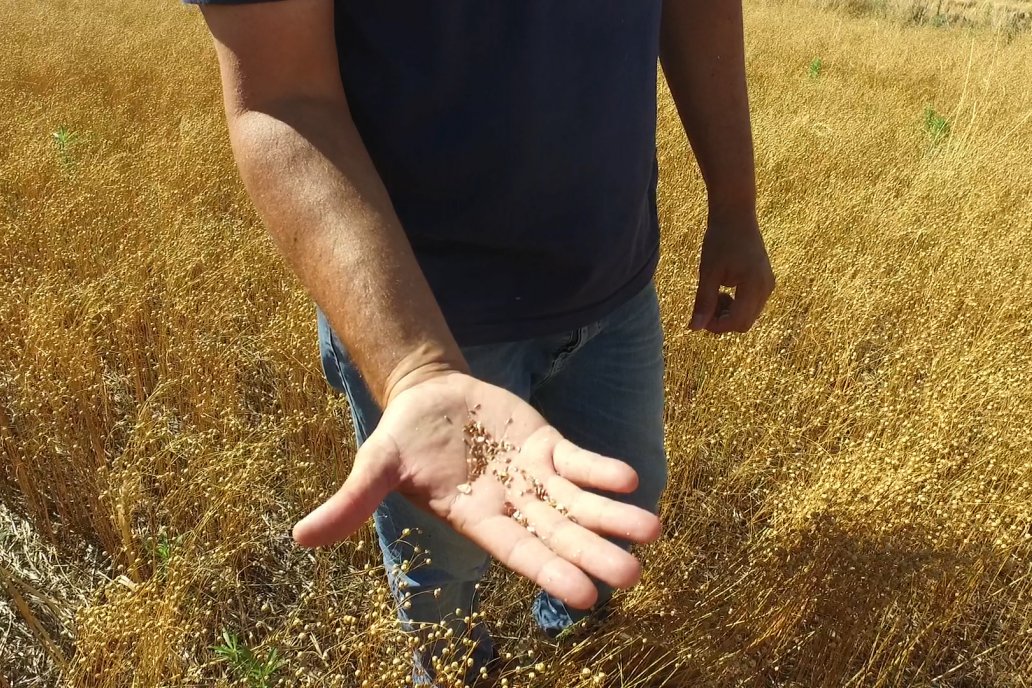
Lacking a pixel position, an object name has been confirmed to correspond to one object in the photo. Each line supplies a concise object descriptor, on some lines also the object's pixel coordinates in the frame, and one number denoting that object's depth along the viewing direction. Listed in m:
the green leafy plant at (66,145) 3.63
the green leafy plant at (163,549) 1.69
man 0.79
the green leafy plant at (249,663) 1.50
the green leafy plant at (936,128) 4.67
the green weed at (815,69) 6.74
